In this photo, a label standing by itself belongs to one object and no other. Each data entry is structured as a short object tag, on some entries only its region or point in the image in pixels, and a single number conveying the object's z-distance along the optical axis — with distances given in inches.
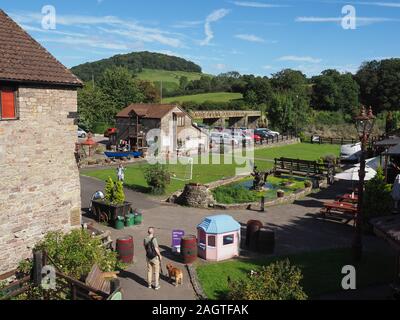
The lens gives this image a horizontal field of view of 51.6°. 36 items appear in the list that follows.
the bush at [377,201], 679.1
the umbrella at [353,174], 818.2
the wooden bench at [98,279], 404.6
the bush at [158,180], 946.7
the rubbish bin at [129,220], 706.9
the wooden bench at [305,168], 1140.5
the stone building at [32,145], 475.2
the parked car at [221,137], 1932.8
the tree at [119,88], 2619.3
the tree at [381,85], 3282.0
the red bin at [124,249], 535.2
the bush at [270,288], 357.7
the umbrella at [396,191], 690.2
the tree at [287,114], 2434.8
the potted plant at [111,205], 713.6
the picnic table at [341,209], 750.5
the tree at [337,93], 3400.6
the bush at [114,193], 730.8
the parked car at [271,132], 2344.0
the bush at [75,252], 435.5
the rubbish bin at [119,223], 694.5
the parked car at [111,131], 1805.5
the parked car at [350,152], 1307.8
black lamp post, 536.4
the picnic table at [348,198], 797.4
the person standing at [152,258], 454.0
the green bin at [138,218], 724.7
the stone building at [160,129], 1621.6
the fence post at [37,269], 395.5
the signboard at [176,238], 580.8
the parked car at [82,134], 1993.0
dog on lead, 472.1
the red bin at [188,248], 538.6
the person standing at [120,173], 1016.9
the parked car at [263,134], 2244.1
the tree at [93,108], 2290.8
